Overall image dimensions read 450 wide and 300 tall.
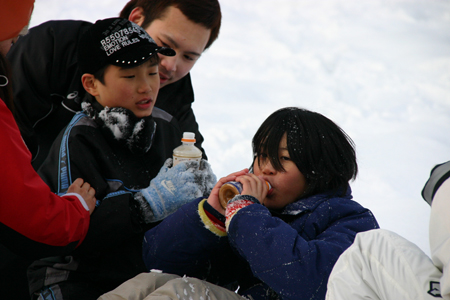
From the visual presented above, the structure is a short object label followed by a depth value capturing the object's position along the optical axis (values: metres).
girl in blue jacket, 4.70
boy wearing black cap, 4.89
